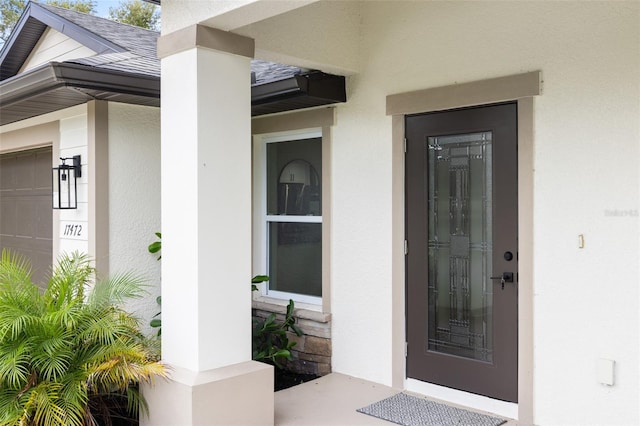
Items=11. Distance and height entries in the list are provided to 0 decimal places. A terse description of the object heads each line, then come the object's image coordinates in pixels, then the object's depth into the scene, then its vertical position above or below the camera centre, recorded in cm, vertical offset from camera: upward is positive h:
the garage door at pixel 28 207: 677 +1
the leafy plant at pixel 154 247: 573 -37
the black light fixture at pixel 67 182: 574 +25
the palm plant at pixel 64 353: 380 -95
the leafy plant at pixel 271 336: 567 -123
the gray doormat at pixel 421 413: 449 -158
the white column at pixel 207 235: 411 -19
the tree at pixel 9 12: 2288 +732
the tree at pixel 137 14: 2314 +738
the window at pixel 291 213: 621 -6
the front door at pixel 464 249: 458 -34
